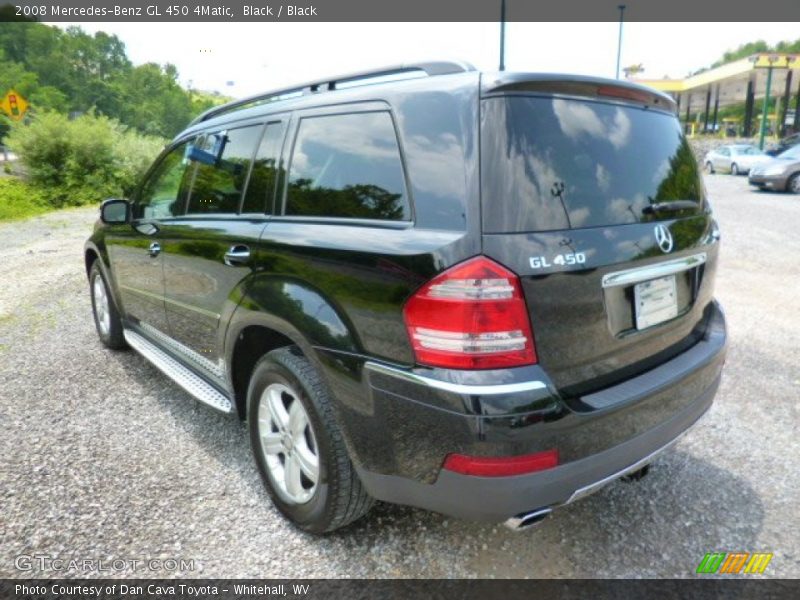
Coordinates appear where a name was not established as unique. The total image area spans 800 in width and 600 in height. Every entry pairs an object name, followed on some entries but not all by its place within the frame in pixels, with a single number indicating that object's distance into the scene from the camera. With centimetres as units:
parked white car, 2425
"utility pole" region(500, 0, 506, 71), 1371
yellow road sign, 2198
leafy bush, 1736
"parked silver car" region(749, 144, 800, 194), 1628
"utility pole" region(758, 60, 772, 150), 3184
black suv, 182
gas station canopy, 3441
